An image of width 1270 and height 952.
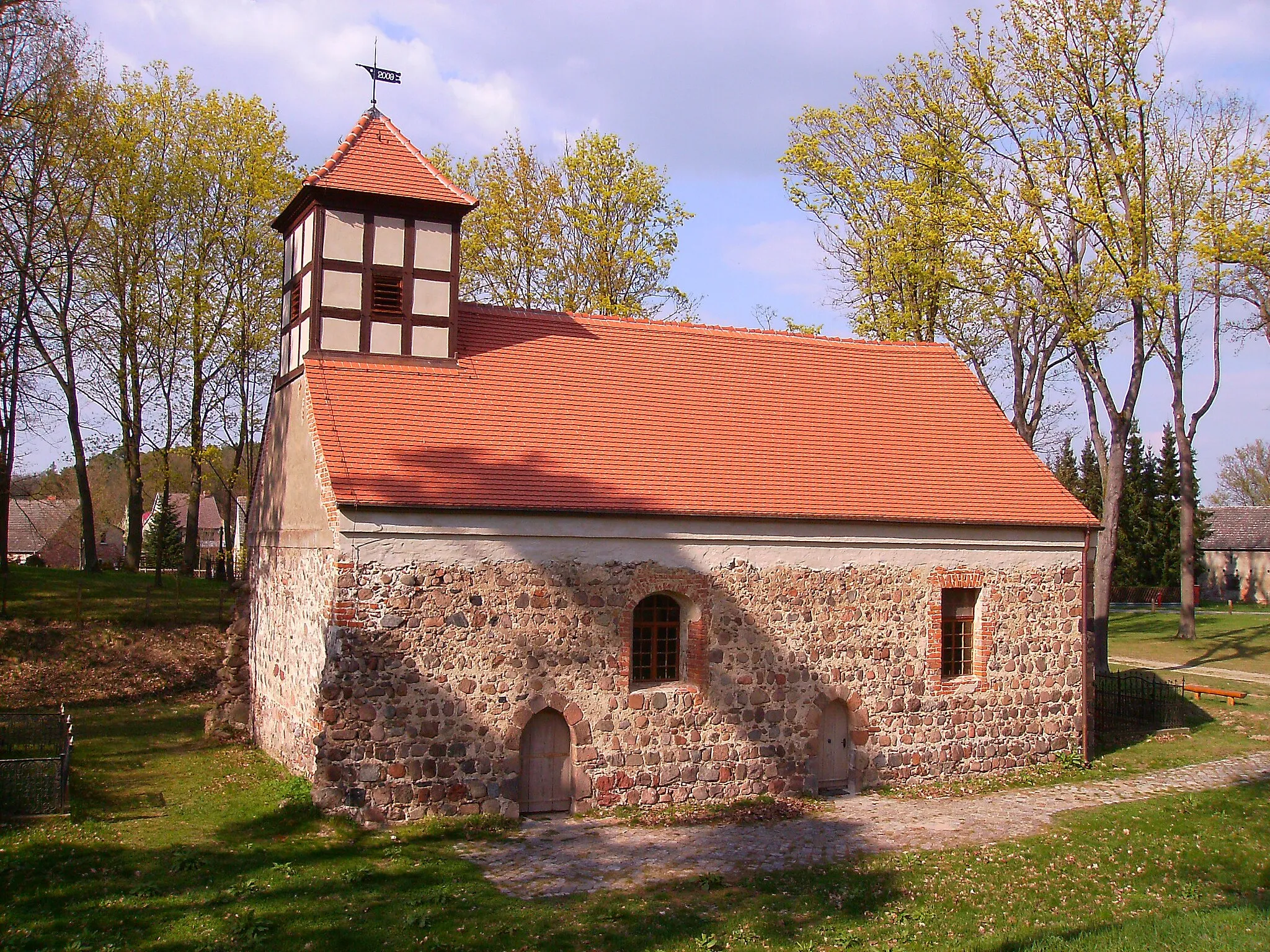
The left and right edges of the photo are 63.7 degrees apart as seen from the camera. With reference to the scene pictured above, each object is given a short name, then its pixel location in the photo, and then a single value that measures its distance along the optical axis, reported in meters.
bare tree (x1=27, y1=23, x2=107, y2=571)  20.16
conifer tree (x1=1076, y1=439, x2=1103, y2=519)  51.88
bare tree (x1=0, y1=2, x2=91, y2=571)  18.20
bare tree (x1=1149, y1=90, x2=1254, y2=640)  23.02
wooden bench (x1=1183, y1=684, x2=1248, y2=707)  21.72
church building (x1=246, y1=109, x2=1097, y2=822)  12.98
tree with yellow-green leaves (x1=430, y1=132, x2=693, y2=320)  30.02
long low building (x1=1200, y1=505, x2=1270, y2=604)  54.12
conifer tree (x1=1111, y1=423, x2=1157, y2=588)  49.16
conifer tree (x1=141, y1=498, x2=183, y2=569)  39.54
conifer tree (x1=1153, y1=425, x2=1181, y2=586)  48.69
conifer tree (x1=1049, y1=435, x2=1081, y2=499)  56.31
